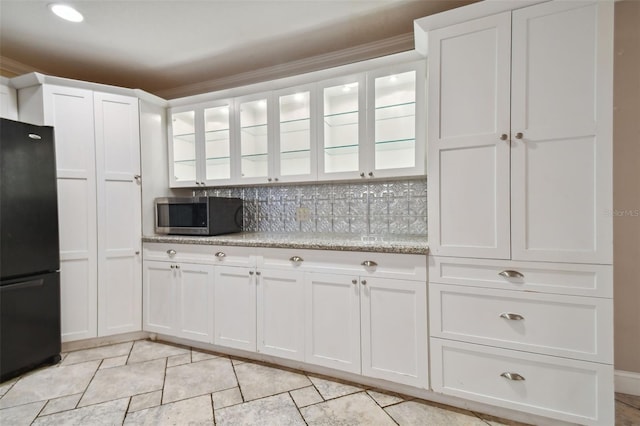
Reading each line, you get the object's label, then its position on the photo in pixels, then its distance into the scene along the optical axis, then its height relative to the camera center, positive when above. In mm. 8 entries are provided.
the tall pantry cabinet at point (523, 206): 1395 +15
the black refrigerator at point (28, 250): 1943 -262
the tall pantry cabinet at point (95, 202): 2334 +85
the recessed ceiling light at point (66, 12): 1843 +1299
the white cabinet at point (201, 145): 2682 +632
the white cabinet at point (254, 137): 2506 +651
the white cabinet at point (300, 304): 1736 -653
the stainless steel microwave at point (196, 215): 2430 -35
